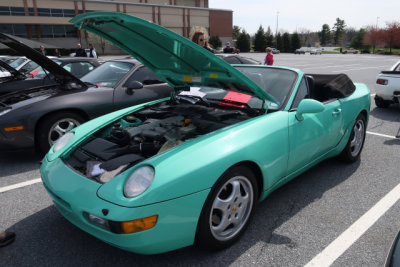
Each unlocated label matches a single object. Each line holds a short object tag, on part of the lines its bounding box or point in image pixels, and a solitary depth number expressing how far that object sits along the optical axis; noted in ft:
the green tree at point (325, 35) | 424.46
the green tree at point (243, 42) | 210.79
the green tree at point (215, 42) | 194.18
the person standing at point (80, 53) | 43.17
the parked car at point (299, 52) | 206.69
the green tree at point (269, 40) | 233.96
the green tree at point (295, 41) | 238.89
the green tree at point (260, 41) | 229.66
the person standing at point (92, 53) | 44.78
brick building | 155.33
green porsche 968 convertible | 6.23
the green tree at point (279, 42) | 236.43
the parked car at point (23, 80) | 17.90
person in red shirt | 43.55
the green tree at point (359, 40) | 280.20
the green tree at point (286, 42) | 237.06
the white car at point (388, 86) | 22.77
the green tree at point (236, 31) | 348.43
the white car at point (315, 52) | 188.96
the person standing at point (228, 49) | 41.47
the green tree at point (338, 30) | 429.38
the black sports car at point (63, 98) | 12.85
